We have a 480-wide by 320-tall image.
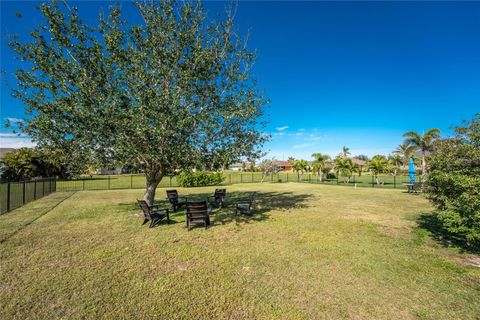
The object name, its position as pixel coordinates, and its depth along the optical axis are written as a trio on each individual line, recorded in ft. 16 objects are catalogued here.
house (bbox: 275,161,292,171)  323.33
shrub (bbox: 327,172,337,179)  122.56
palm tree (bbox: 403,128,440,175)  97.45
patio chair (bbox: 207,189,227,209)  37.52
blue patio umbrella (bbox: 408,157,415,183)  68.86
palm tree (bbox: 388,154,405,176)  181.16
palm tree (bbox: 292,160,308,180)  122.62
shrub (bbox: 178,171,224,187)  79.51
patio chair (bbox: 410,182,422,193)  55.16
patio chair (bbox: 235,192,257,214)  31.32
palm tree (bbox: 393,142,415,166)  180.76
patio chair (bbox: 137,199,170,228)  25.50
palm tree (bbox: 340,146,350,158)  199.08
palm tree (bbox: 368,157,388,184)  95.14
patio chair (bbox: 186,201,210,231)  24.16
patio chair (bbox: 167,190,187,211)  35.30
